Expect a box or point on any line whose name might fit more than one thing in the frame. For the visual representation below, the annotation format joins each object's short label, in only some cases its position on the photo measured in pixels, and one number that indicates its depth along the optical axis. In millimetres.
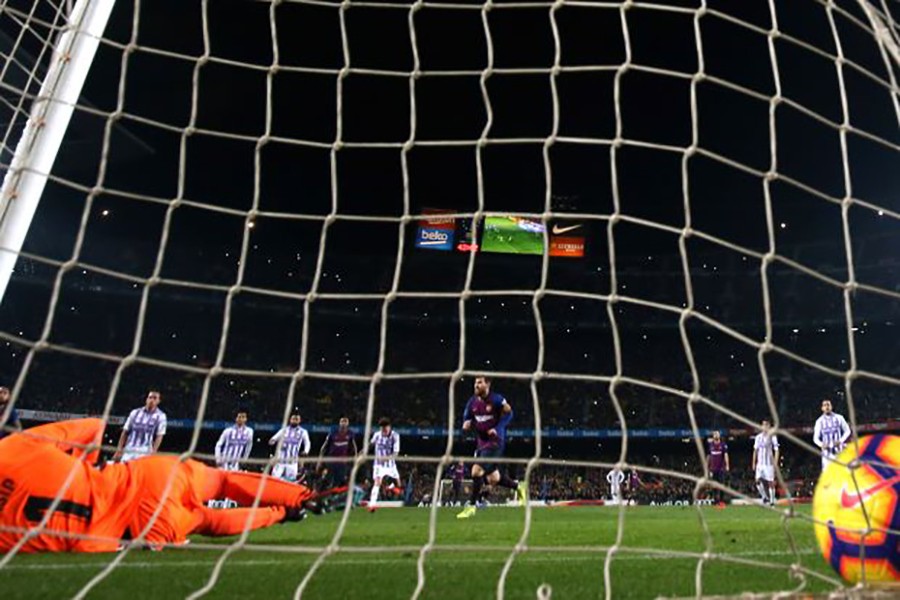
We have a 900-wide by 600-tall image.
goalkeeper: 3570
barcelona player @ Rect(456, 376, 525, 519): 7875
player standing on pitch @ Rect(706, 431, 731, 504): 13633
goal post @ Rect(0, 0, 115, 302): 2402
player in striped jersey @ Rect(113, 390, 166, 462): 9402
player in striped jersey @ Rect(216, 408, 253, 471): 11750
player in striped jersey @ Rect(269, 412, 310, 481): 11594
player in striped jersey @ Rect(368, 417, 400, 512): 11191
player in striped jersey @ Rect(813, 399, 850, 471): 10586
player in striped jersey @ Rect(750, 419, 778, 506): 11695
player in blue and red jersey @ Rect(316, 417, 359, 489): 11289
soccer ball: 2256
